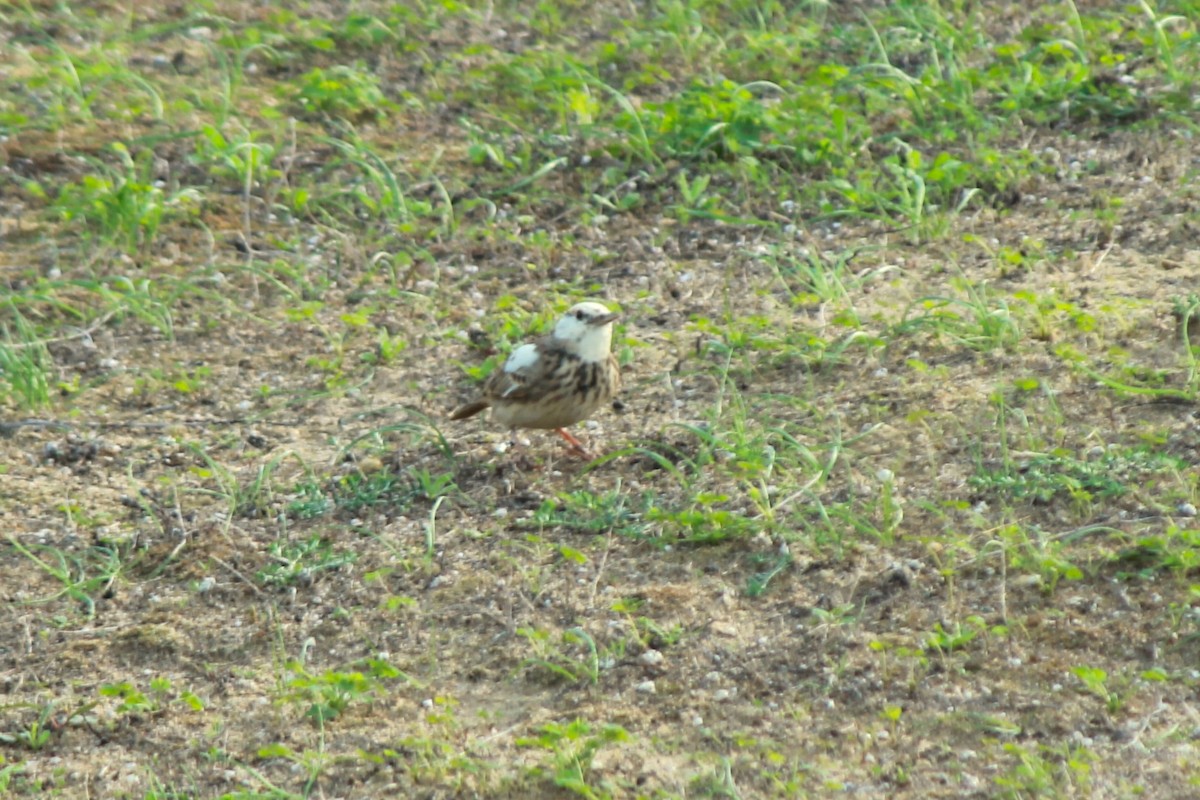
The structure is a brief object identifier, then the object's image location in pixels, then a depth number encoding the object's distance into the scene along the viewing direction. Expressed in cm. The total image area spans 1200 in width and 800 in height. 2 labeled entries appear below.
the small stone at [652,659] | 1040
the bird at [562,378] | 1287
